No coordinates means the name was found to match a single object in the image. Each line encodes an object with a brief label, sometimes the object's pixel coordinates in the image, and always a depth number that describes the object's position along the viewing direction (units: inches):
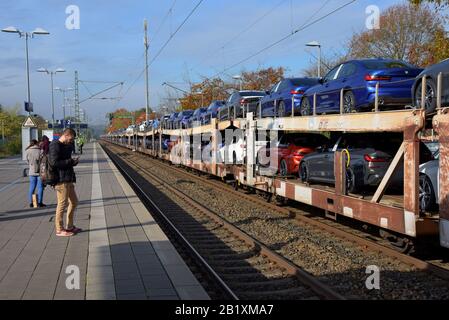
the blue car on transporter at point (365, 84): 394.6
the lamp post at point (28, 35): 1065.3
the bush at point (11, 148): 1904.5
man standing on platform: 348.8
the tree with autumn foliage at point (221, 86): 2263.8
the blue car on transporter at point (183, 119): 1104.8
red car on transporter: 532.7
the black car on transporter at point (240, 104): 704.4
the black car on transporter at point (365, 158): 372.2
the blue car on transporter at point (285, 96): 549.1
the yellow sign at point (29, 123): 829.7
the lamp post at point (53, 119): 1898.9
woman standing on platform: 498.3
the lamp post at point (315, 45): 1279.0
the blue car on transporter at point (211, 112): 916.8
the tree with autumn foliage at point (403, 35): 1398.9
